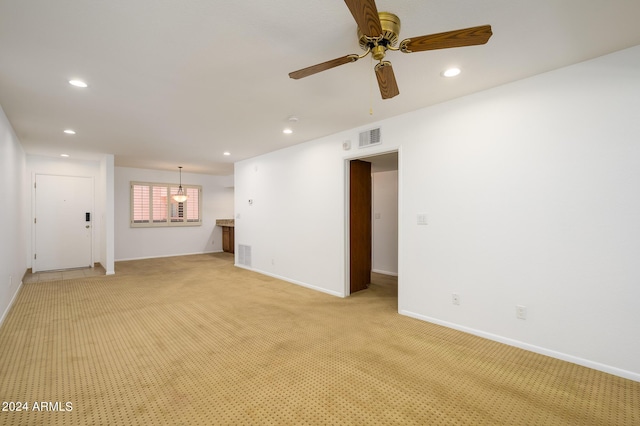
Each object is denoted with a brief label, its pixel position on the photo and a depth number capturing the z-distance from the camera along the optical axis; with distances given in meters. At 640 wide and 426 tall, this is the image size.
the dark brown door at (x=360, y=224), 4.64
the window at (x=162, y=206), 8.21
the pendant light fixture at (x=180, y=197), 8.24
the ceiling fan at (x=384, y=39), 1.47
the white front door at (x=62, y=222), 6.32
